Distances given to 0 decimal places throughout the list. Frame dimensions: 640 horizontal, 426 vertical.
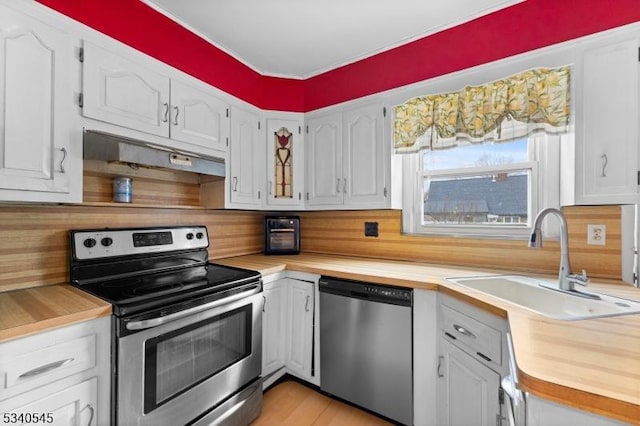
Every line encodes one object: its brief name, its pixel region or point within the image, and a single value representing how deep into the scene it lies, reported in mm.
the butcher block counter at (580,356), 585
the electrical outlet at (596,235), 1601
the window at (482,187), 1797
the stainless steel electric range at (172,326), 1214
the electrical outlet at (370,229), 2380
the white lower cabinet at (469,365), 1177
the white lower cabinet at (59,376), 963
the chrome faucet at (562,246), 1375
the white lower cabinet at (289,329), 2010
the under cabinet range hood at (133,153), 1400
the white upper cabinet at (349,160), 2170
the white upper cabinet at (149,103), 1437
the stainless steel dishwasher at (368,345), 1645
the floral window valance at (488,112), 1554
